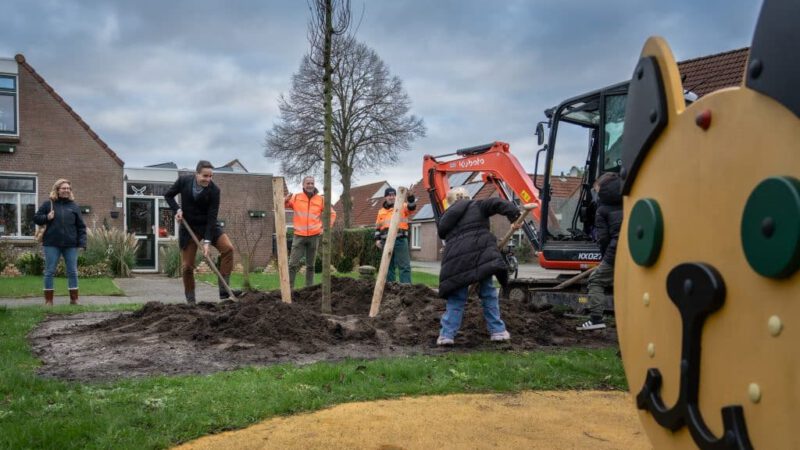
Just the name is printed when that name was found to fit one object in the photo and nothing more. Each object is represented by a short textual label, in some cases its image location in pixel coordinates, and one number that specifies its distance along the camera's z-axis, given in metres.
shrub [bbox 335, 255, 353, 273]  21.19
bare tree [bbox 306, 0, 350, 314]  6.78
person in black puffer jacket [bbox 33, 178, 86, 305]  9.80
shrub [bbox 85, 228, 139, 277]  18.16
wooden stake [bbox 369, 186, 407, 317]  7.73
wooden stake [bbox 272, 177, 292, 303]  7.45
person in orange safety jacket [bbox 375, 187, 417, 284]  11.13
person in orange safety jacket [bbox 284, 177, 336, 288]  9.98
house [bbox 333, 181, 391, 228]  50.53
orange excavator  7.88
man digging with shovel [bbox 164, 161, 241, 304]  8.53
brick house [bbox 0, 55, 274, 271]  20.77
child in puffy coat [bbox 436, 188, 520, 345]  6.02
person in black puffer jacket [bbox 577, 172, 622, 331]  6.62
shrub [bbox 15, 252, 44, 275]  18.11
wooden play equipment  1.31
